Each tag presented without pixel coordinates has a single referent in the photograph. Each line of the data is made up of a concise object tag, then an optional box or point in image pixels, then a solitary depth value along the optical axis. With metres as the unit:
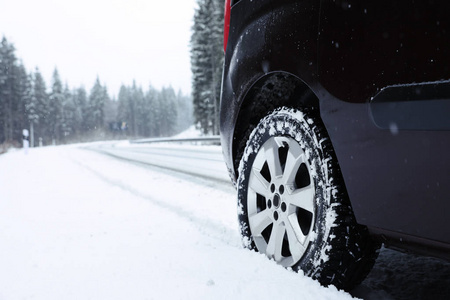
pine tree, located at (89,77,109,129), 87.38
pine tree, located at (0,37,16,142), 57.94
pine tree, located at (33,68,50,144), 64.03
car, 1.15
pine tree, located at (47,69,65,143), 71.81
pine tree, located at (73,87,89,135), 85.94
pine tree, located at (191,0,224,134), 32.59
